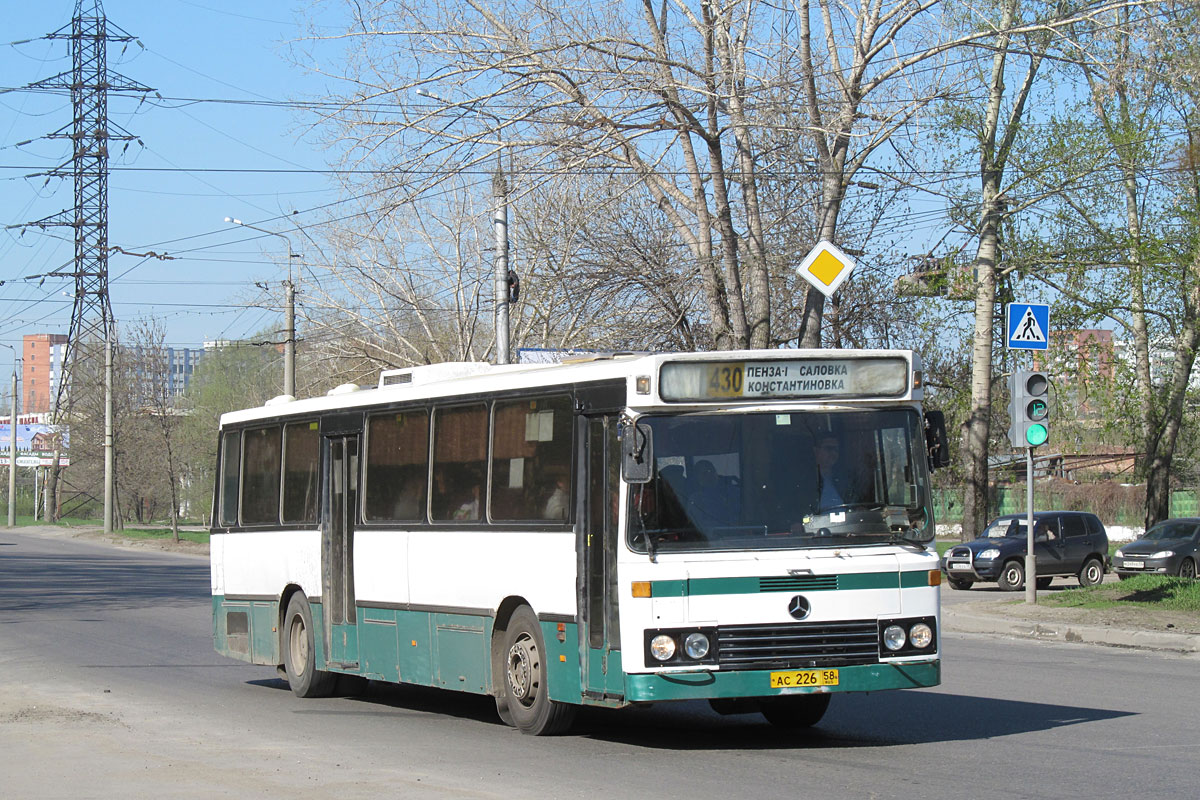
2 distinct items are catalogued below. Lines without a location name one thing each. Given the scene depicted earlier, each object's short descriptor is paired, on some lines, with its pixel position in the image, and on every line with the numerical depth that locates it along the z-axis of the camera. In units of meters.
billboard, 79.84
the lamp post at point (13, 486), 82.56
